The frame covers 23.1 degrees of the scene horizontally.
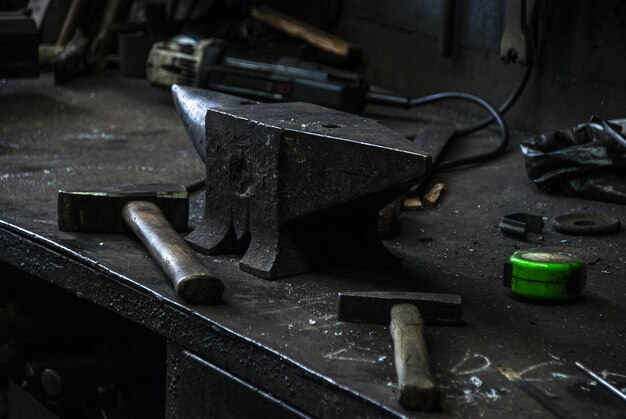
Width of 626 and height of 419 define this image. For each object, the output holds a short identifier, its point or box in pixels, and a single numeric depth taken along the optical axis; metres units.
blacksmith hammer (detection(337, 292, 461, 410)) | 1.22
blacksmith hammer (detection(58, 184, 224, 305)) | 1.54
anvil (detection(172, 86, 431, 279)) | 1.41
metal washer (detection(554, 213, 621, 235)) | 1.67
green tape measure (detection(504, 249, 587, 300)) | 1.41
